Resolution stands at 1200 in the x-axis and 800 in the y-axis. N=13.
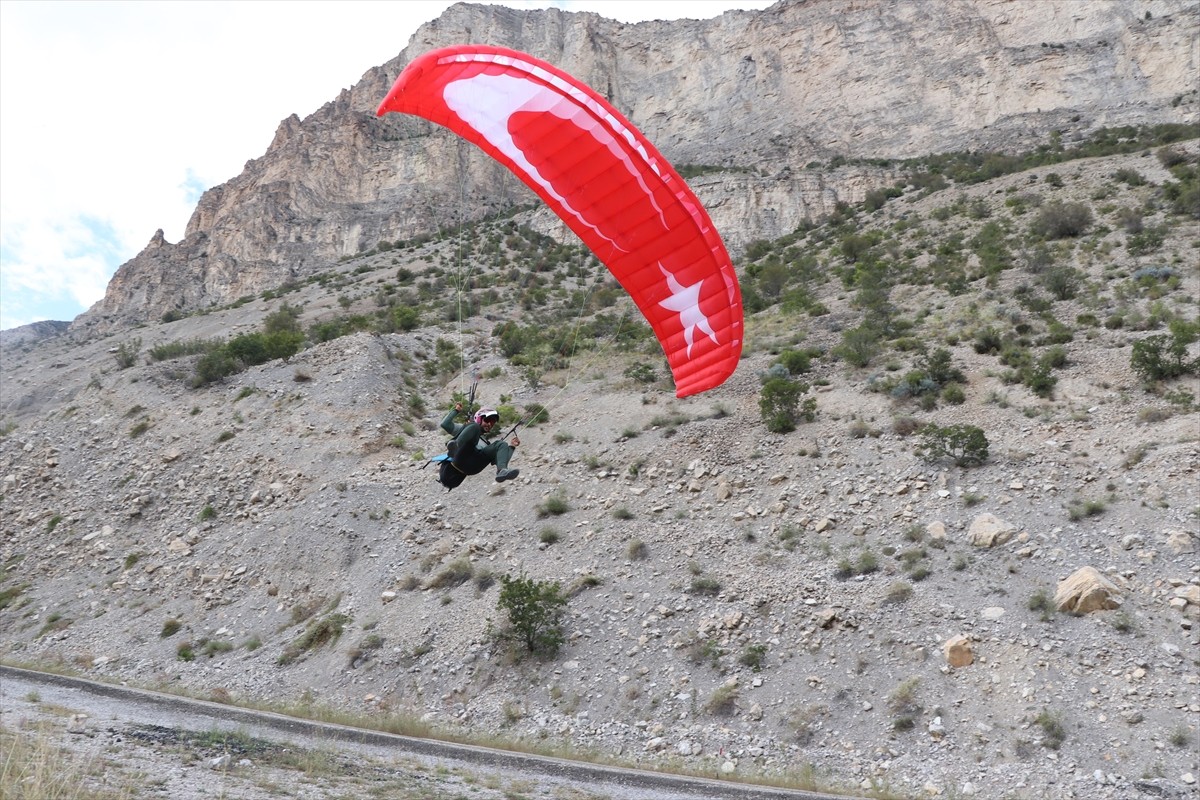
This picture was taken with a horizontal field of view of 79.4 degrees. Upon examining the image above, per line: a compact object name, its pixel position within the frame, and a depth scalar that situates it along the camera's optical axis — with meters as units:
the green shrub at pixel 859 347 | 17.66
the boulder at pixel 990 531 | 10.68
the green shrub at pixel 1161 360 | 13.22
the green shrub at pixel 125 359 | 24.87
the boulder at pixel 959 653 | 9.15
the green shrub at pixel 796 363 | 18.03
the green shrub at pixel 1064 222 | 22.95
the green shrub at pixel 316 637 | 12.39
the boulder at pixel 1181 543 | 9.53
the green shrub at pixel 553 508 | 14.48
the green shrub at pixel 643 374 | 19.48
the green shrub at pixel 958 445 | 12.35
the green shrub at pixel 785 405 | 15.21
